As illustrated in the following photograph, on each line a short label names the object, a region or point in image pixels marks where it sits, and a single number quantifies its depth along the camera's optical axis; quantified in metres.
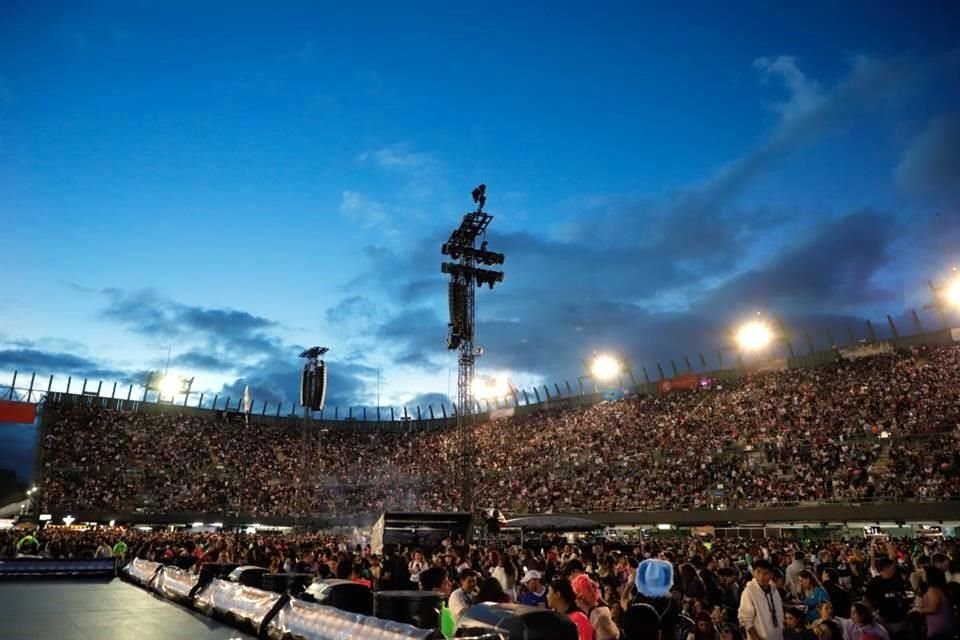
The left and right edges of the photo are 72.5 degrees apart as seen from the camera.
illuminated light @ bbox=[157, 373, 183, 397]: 58.94
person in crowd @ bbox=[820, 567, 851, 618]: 8.88
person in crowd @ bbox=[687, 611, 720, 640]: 7.02
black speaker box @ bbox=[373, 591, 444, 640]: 7.57
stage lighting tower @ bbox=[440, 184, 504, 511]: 34.31
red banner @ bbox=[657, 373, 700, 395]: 48.62
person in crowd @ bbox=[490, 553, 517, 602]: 9.27
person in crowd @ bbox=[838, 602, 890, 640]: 6.11
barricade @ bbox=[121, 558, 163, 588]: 17.48
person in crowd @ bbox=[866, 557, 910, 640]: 6.61
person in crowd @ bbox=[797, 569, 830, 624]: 8.82
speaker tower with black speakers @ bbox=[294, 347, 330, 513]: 46.34
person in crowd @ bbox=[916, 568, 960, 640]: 6.41
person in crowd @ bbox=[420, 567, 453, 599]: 8.39
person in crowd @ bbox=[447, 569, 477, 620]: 7.16
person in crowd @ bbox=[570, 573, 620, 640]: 5.54
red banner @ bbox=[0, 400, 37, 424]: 47.28
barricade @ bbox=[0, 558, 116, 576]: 20.97
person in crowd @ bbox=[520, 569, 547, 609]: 7.32
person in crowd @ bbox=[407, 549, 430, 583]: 13.82
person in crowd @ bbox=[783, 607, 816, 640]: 7.43
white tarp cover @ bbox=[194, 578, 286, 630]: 9.91
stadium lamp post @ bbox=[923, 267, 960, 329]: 39.81
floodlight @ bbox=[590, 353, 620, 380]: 55.12
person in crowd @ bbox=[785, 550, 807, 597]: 11.26
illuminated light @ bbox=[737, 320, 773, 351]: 47.12
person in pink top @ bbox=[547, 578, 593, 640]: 5.40
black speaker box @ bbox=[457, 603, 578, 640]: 4.48
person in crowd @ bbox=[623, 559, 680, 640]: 5.07
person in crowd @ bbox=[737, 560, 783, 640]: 6.69
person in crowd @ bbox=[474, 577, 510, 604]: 5.97
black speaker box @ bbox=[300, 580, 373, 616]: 8.96
